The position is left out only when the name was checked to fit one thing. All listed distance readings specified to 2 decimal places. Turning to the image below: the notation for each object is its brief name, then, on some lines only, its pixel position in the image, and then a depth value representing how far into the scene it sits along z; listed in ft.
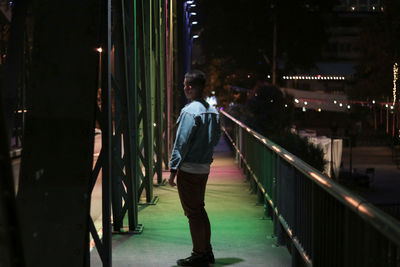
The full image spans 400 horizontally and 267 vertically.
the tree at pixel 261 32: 156.66
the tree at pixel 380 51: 134.41
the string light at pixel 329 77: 180.12
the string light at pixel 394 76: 134.78
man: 19.16
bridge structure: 10.13
